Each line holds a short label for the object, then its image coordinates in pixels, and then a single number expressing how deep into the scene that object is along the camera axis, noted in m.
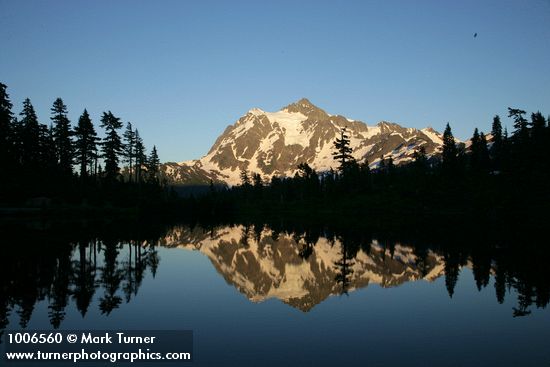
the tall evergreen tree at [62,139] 85.12
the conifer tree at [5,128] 68.96
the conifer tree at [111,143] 87.19
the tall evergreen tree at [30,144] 76.56
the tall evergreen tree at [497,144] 122.56
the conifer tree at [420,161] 126.76
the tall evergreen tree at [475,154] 124.69
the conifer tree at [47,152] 79.35
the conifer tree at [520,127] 102.78
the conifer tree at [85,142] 83.00
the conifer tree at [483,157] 124.22
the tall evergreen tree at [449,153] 115.88
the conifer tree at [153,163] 115.06
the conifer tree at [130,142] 98.31
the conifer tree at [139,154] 101.00
